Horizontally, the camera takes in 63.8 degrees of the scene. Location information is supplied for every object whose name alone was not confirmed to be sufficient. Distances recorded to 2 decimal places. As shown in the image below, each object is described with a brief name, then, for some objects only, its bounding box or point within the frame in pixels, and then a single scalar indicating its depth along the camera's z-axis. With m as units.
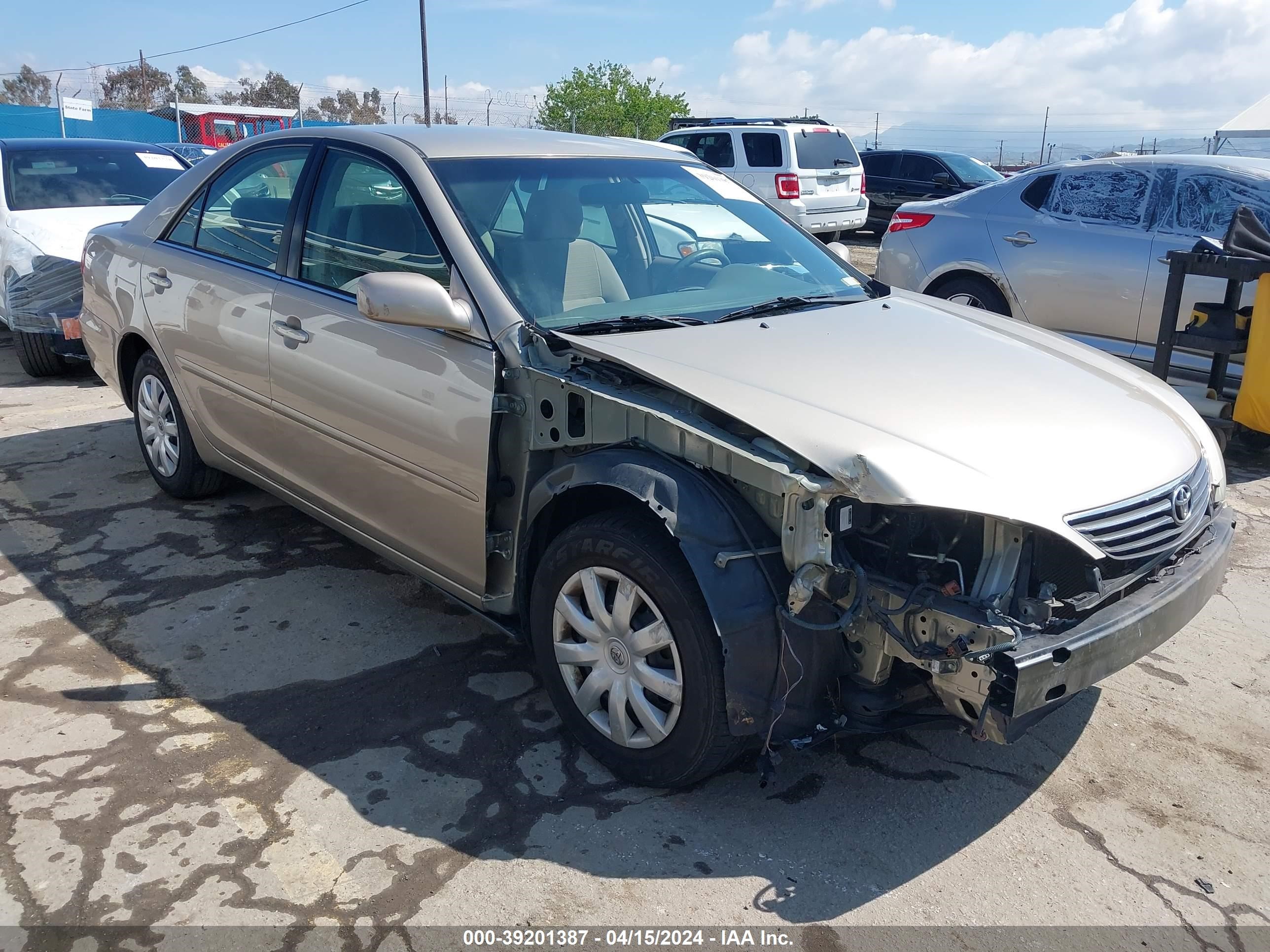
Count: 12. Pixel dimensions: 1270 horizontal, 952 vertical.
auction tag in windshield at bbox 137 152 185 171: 8.79
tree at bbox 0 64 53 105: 50.03
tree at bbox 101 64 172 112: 50.25
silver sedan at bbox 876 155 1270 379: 6.61
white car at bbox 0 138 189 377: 7.49
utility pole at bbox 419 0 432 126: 25.70
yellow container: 5.48
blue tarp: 24.41
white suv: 14.36
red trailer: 27.08
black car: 16.86
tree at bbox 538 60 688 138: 35.53
